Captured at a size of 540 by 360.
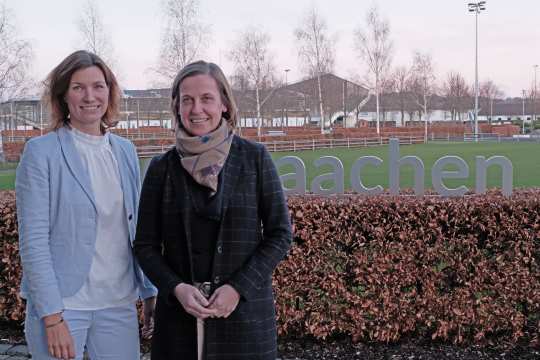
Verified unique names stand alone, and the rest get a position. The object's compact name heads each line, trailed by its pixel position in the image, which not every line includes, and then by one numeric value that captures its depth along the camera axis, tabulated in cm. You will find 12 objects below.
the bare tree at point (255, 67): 4341
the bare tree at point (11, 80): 2933
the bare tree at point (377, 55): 4897
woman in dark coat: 207
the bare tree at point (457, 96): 7306
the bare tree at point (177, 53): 3456
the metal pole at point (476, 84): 4984
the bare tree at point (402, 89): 6020
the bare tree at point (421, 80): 5656
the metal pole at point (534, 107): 7966
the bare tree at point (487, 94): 8625
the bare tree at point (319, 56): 4781
